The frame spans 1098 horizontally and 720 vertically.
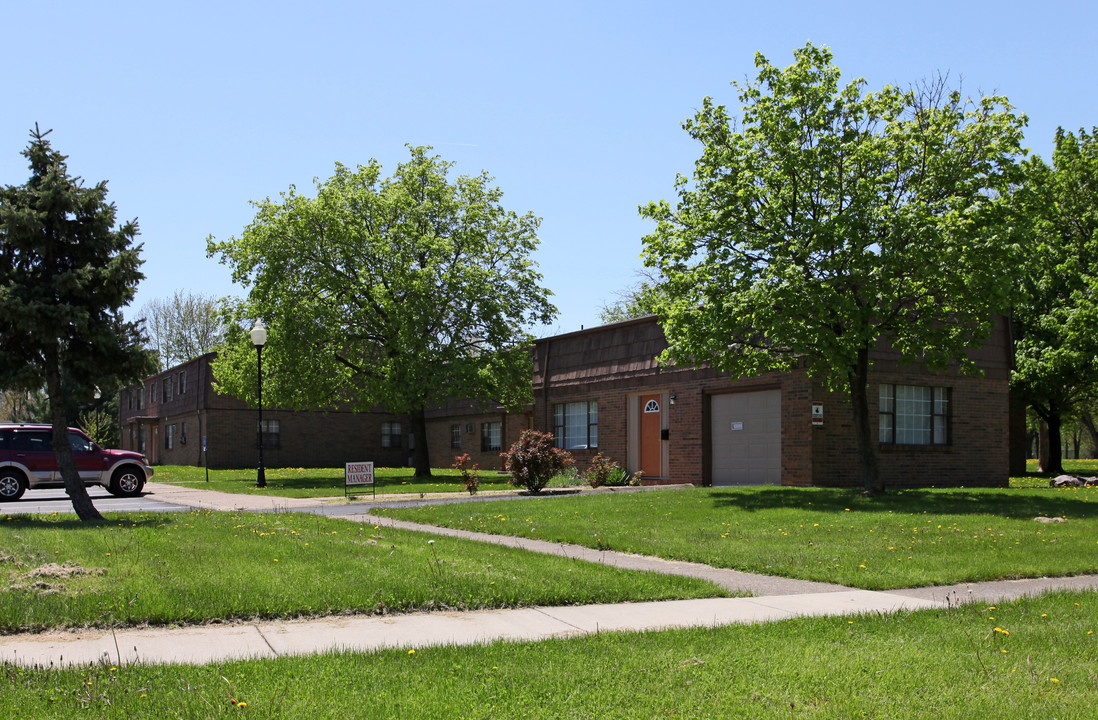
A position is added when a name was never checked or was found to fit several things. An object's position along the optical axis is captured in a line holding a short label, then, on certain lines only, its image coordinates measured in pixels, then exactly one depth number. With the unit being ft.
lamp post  88.94
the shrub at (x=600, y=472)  87.51
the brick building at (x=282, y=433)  150.41
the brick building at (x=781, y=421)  77.36
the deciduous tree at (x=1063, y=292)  106.32
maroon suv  77.15
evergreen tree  46.32
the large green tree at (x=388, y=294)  95.30
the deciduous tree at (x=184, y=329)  234.17
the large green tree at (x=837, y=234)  58.65
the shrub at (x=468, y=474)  75.05
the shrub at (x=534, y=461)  76.23
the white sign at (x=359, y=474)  72.90
